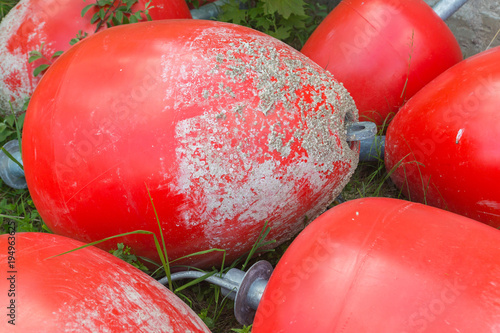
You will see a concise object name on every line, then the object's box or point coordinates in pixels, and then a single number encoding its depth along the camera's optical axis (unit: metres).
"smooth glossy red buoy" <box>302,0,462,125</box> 1.93
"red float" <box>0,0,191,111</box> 1.97
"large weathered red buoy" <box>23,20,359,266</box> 1.33
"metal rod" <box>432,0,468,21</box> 2.23
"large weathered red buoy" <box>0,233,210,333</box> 1.01
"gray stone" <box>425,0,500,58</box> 2.29
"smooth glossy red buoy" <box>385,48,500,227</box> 1.44
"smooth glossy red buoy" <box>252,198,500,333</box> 0.93
